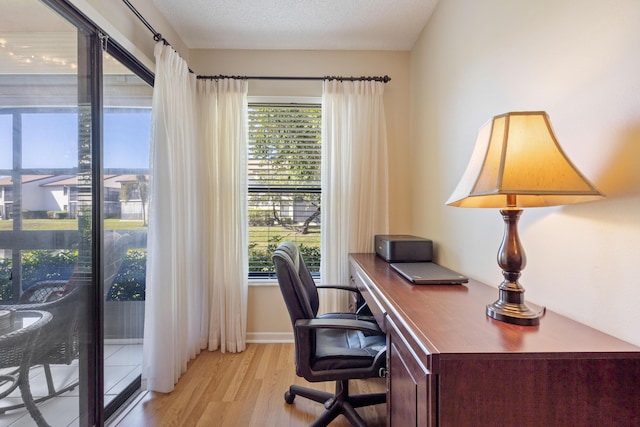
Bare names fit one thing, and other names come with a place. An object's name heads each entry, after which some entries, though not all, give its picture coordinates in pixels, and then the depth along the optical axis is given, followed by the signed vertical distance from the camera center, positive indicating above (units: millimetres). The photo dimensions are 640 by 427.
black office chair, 1304 -690
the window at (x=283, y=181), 2547 +289
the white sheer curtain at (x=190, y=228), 1802 -111
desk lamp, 752 +95
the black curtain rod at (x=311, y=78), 2369 +1142
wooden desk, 685 -417
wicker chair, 1172 -482
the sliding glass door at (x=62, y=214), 1077 -6
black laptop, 1356 -325
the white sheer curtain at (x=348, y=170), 2365 +358
